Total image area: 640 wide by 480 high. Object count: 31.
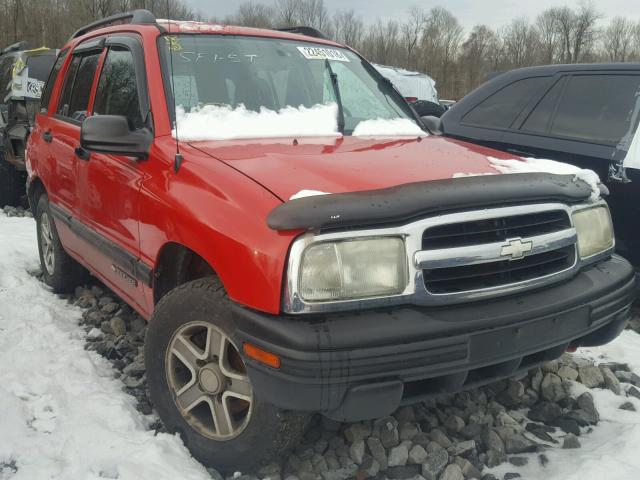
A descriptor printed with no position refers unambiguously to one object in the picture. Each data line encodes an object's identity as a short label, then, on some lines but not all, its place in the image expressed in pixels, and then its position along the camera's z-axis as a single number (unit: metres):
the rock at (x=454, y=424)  2.72
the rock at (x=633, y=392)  3.06
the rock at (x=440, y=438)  2.61
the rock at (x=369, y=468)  2.43
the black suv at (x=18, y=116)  7.41
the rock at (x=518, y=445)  2.60
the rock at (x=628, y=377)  3.22
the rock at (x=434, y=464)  2.41
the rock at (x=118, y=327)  3.71
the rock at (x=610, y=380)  3.11
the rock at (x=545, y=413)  2.88
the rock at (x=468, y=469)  2.42
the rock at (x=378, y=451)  2.49
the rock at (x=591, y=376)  3.16
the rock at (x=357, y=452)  2.49
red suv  1.95
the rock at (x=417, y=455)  2.48
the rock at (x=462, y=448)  2.55
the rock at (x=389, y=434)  2.59
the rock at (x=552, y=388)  3.02
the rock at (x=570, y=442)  2.63
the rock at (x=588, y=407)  2.85
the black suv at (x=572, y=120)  3.88
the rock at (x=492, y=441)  2.58
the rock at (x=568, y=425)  2.77
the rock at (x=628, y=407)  2.92
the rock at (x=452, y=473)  2.37
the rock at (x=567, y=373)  3.19
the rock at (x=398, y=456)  2.49
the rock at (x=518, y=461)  2.52
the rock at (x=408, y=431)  2.64
